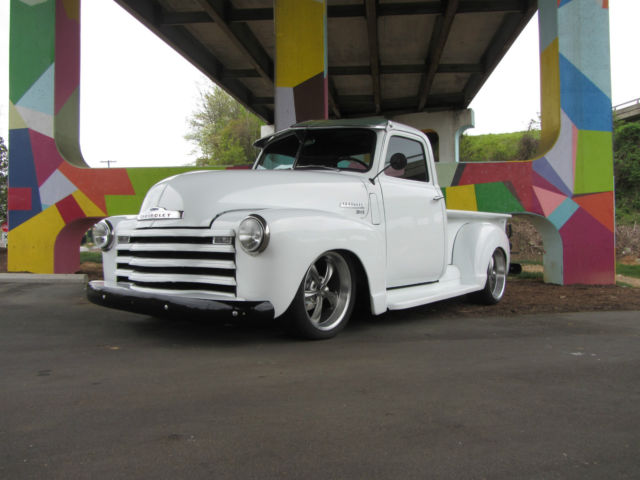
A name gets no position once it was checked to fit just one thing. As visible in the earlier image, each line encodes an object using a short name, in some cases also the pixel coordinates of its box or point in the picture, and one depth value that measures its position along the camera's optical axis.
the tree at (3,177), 17.52
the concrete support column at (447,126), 20.90
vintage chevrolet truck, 3.54
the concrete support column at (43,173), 8.07
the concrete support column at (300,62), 7.99
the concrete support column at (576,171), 7.66
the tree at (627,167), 31.62
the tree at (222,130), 34.50
